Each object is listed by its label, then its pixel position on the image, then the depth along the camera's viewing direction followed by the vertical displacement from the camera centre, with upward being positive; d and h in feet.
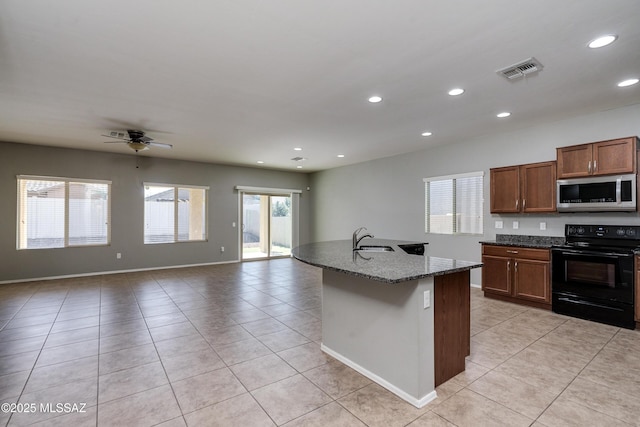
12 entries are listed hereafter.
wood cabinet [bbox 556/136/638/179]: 11.93 +2.44
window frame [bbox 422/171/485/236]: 17.67 +1.09
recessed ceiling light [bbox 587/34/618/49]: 7.77 +4.58
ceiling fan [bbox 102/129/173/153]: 15.98 +4.12
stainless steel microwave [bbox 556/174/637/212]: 12.01 +0.95
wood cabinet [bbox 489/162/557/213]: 14.40 +1.43
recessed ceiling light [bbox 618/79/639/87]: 10.26 +4.59
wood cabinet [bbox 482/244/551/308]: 13.62 -2.72
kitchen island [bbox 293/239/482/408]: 6.98 -2.63
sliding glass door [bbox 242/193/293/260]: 29.25 -0.82
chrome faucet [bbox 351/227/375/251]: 11.17 -0.92
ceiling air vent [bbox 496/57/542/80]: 9.02 +4.58
